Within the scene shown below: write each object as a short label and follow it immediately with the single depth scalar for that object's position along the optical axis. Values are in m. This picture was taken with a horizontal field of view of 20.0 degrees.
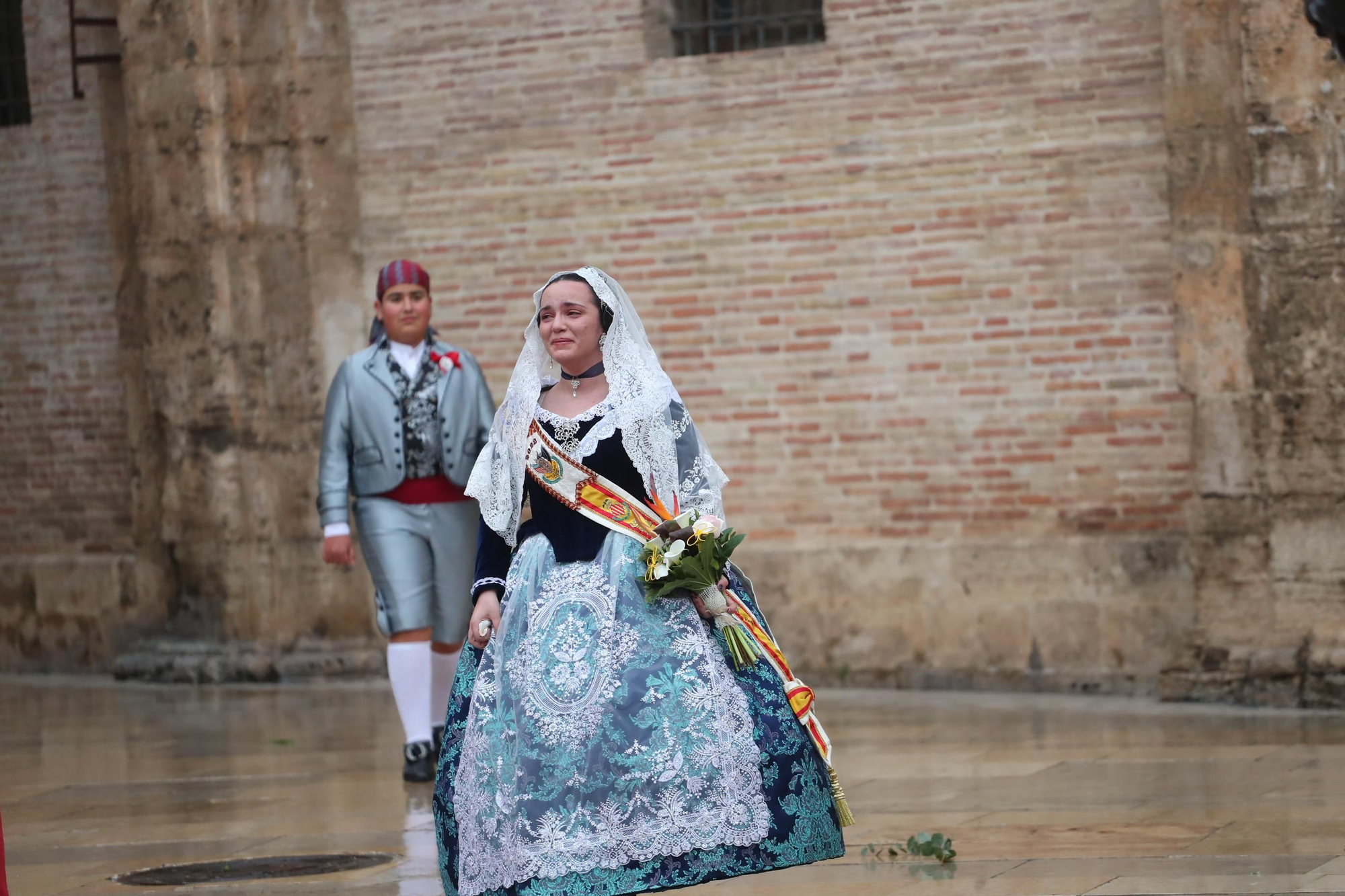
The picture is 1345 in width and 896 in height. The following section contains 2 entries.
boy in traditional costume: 14.84
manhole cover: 11.78
